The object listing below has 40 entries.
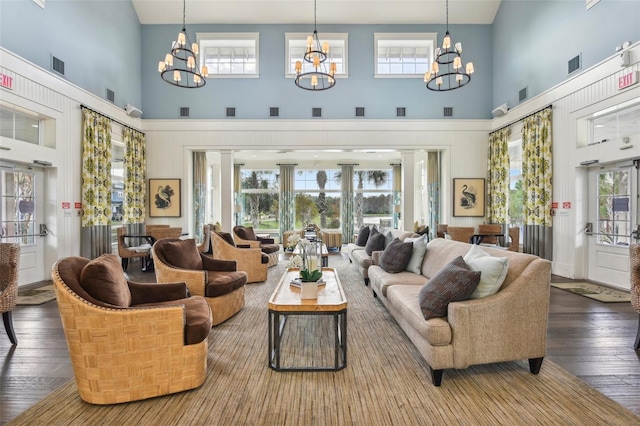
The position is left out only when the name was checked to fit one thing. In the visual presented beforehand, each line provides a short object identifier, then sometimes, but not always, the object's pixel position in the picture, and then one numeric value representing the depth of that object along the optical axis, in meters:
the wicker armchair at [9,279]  2.96
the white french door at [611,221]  5.16
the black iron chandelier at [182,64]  5.39
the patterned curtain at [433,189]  9.34
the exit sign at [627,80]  4.78
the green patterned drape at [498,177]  7.87
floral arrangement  2.83
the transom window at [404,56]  8.74
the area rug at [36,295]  4.45
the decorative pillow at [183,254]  3.75
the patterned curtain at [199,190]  9.21
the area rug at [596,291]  4.58
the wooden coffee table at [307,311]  2.59
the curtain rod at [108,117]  6.41
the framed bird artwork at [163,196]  8.67
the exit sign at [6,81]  4.85
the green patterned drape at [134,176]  7.82
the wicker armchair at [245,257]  5.70
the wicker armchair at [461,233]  7.80
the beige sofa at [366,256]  5.28
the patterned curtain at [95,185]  6.38
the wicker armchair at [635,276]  2.89
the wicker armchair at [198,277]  3.57
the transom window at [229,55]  8.74
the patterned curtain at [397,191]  12.12
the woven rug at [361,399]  2.00
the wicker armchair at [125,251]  6.62
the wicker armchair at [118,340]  2.08
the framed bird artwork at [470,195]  8.69
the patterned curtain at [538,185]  6.44
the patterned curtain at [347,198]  12.37
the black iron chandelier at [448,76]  8.51
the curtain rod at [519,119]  6.53
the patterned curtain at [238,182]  12.38
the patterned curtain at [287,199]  12.18
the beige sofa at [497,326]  2.31
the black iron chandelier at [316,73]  5.29
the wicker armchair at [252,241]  7.12
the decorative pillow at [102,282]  2.18
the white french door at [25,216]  5.26
